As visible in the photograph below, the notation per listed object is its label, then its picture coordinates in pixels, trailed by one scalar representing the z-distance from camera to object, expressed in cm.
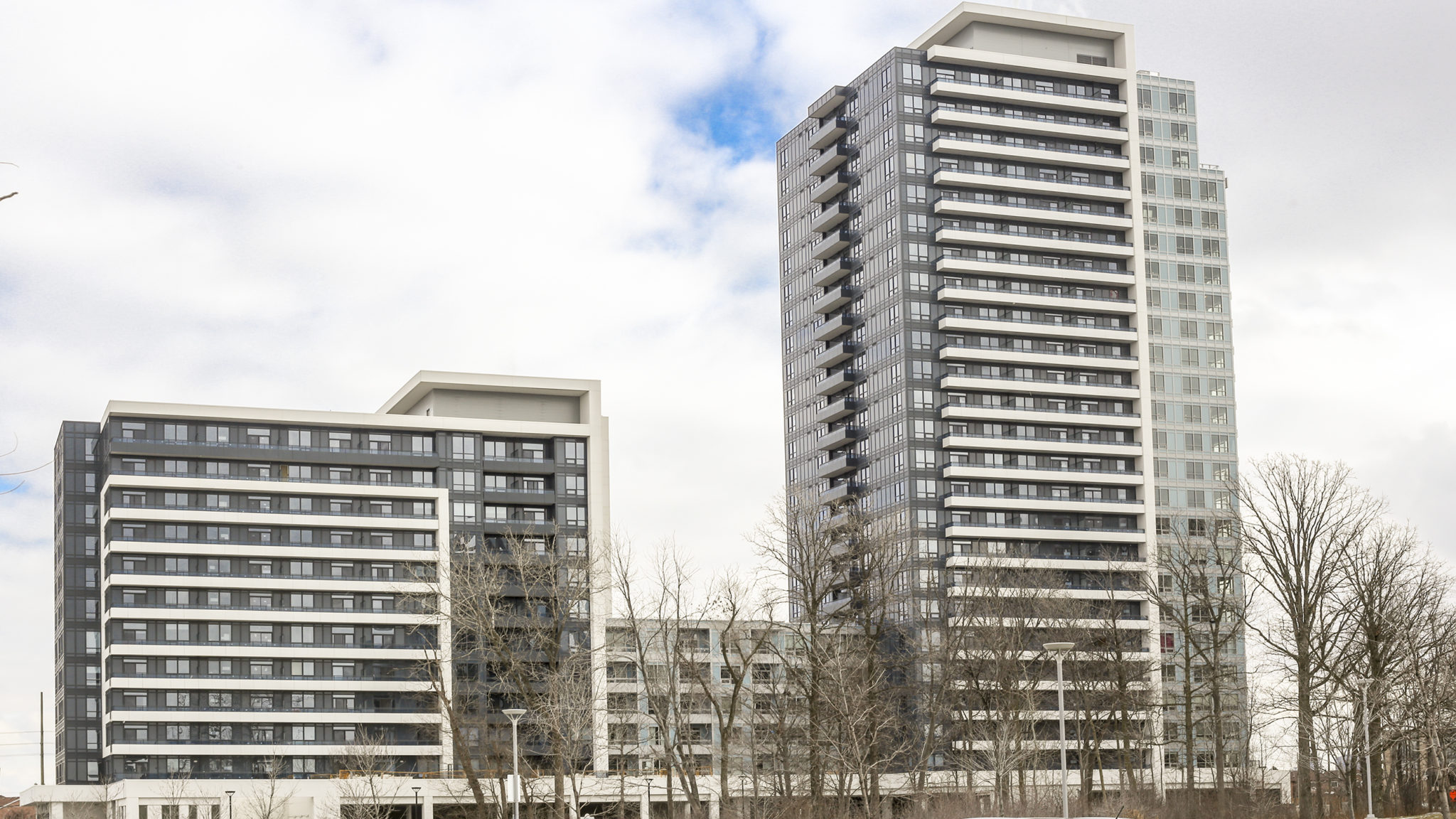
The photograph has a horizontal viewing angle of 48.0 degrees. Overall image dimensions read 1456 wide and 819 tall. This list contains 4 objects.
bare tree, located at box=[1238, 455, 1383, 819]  8056
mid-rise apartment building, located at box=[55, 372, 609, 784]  13625
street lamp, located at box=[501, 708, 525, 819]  7125
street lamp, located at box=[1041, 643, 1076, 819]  5797
